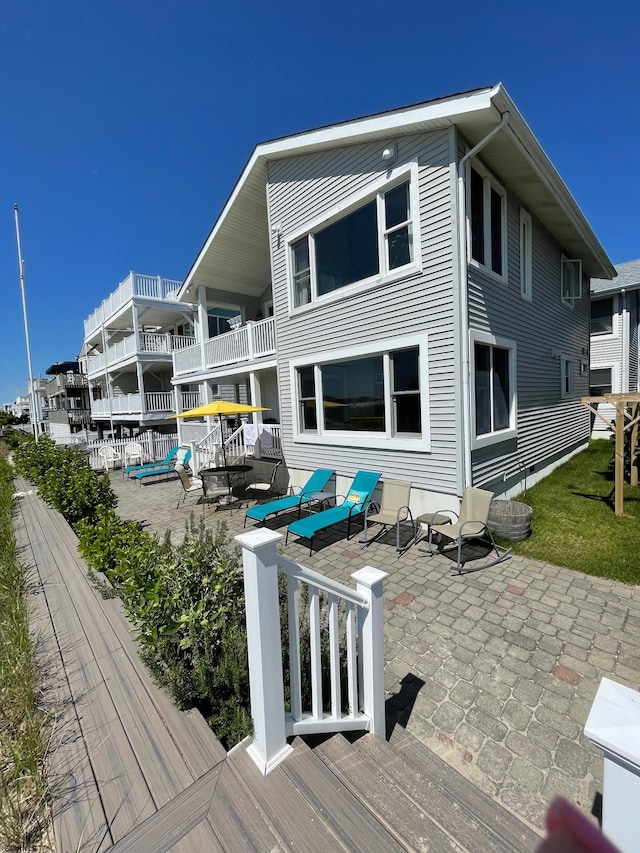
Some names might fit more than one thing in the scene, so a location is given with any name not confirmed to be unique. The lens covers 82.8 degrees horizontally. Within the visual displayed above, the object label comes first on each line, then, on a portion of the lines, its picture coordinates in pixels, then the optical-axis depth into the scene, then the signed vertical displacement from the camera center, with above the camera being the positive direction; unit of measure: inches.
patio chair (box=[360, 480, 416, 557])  250.5 -76.8
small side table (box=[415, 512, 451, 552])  232.8 -78.8
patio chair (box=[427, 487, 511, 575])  211.9 -77.4
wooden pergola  265.0 -28.1
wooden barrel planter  236.4 -82.7
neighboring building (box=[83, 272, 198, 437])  710.5 +138.3
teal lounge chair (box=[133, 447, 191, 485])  509.3 -85.4
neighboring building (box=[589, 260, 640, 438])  594.5 +85.9
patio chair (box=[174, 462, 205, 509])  383.9 -83.1
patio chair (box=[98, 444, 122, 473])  636.6 -75.2
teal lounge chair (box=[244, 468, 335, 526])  282.0 -78.8
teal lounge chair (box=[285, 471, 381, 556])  237.1 -78.8
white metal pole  797.9 +49.9
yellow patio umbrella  377.4 -2.2
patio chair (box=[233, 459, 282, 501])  367.4 -91.5
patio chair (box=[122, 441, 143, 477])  634.8 -73.8
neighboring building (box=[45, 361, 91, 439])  1270.9 +56.7
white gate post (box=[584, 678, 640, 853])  47.4 -50.7
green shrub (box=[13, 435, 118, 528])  252.9 -54.8
